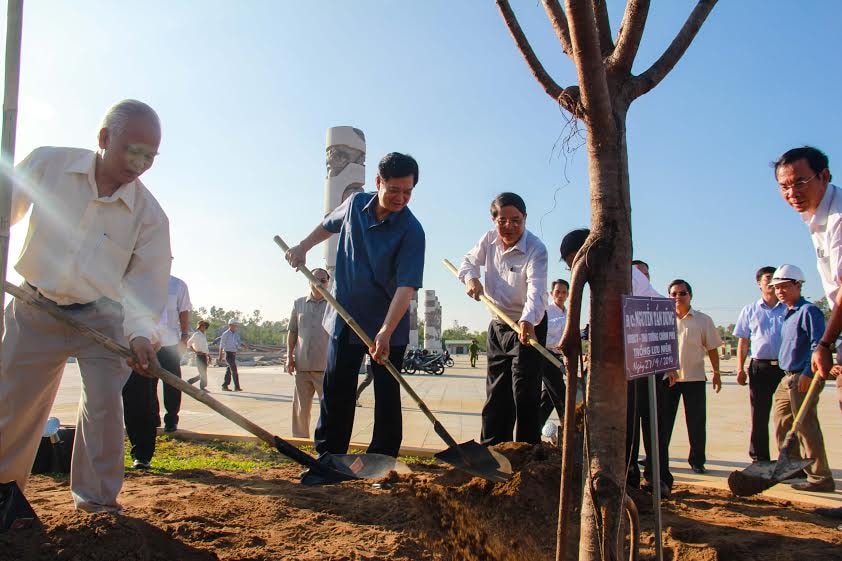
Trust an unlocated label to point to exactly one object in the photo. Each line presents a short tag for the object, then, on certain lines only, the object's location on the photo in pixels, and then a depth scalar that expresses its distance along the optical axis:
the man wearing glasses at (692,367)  4.56
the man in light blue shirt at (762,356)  4.64
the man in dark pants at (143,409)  3.92
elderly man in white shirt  2.35
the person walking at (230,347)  12.40
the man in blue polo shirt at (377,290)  3.43
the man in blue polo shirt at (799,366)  3.87
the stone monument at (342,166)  14.51
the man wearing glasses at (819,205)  2.75
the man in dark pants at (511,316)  3.91
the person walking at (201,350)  9.76
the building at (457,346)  62.44
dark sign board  1.78
